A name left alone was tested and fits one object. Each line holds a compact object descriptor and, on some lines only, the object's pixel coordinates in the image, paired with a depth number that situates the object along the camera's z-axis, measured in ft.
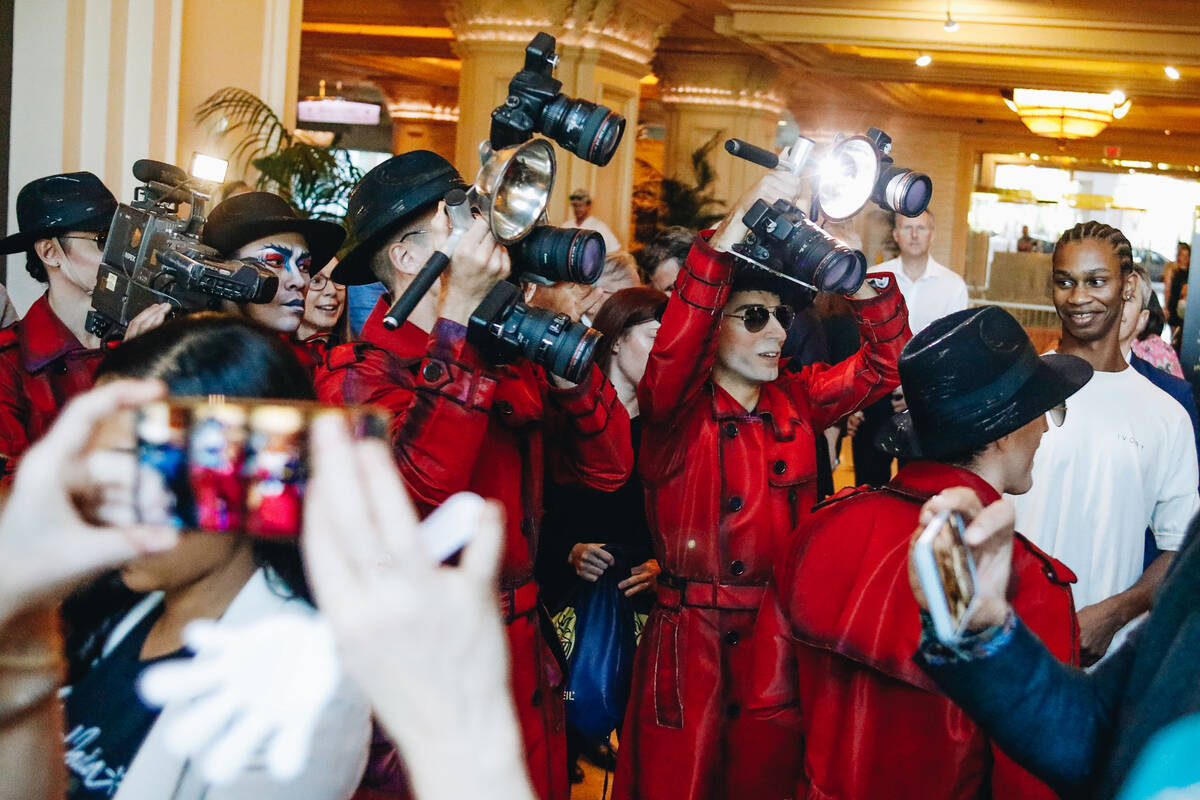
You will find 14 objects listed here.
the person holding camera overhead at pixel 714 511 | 7.86
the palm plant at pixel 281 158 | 13.98
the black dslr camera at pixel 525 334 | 6.03
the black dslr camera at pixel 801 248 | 7.48
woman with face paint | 9.48
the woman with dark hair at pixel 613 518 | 9.28
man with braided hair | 8.96
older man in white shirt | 19.33
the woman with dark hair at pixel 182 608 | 3.31
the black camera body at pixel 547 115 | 6.33
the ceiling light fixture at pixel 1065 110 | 35.58
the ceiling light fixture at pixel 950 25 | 29.27
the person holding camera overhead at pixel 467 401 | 5.99
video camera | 7.76
